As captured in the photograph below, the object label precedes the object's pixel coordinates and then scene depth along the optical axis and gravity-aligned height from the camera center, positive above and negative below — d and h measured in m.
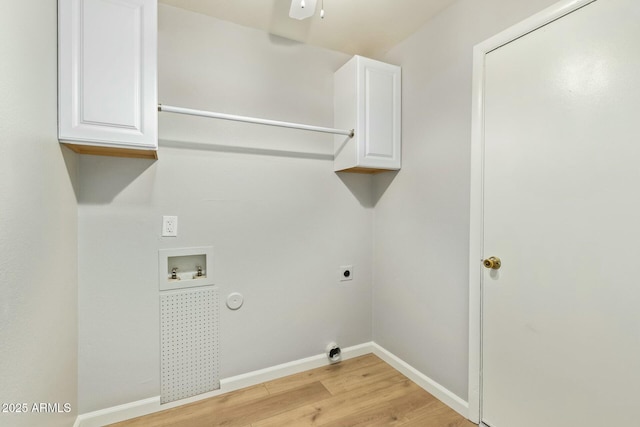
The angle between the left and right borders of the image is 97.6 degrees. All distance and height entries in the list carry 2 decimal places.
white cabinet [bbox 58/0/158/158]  1.27 +0.65
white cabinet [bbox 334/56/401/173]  2.00 +0.71
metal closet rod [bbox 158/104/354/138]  1.55 +0.56
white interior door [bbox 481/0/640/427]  1.07 -0.05
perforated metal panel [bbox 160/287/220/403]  1.72 -0.84
